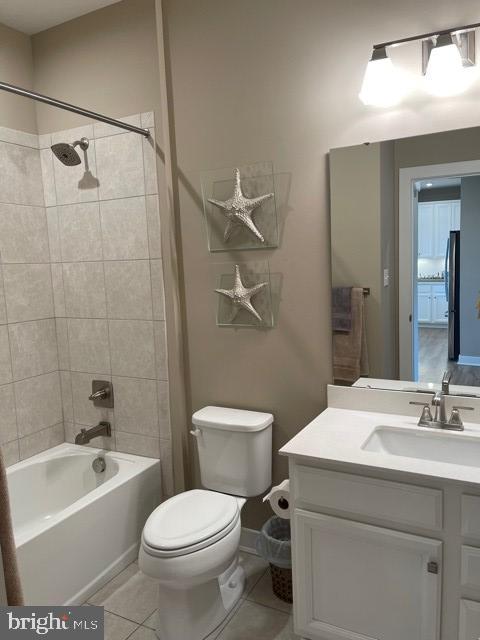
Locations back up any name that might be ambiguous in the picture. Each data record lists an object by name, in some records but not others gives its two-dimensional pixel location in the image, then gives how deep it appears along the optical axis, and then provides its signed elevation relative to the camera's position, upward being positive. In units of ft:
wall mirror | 6.35 +0.01
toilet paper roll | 6.63 -3.13
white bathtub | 6.75 -3.89
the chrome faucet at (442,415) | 6.15 -2.02
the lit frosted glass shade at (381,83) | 6.12 +2.17
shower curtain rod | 6.63 +2.31
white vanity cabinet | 5.16 -3.29
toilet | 6.08 -3.36
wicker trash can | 6.97 -4.18
